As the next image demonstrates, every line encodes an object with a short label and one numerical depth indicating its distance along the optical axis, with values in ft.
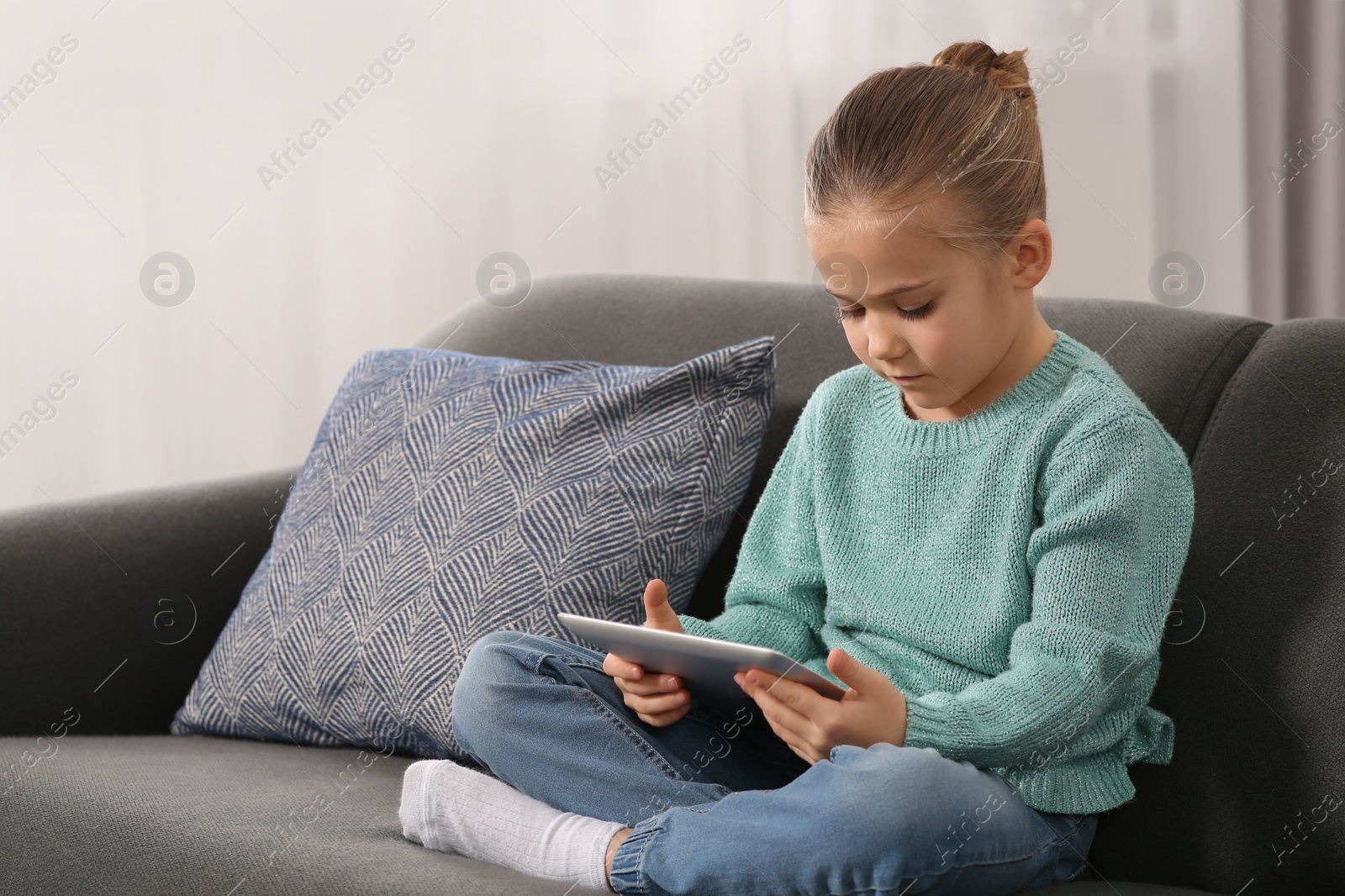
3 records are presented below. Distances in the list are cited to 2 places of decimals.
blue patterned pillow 9.94
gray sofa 9.07
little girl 8.77
